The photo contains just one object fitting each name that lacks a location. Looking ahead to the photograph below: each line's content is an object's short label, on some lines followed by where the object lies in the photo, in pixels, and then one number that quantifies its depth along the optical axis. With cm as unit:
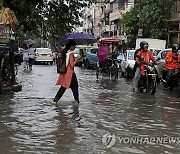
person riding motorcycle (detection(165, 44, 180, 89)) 1135
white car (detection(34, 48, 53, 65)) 2989
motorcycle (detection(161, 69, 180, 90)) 1148
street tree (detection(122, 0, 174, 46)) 2624
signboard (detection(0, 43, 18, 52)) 946
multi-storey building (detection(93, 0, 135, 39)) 4409
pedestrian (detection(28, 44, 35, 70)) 2320
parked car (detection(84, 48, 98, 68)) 2424
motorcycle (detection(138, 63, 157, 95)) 1072
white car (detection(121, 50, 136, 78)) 1684
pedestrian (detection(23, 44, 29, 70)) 2294
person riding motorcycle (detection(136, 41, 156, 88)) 1064
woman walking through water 851
